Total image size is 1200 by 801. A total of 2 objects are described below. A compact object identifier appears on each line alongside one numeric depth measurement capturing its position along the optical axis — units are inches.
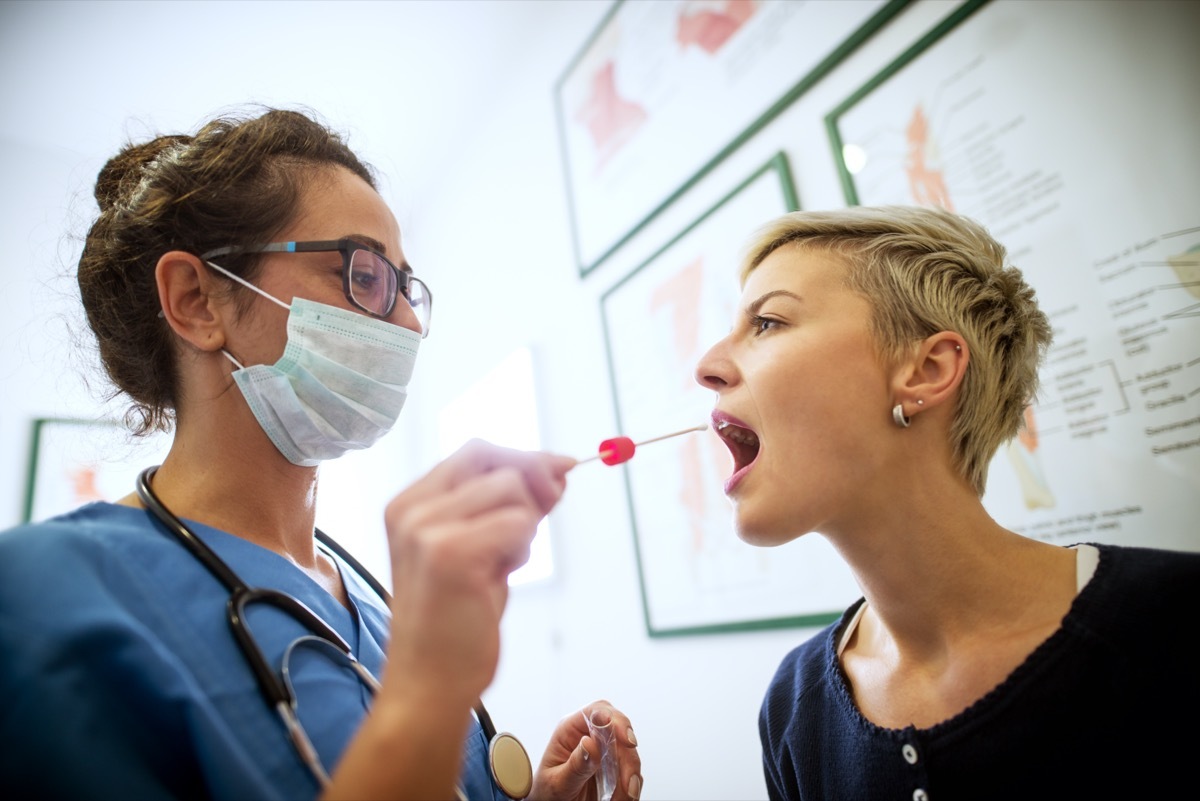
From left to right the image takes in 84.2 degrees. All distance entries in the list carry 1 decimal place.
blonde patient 28.1
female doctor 20.8
